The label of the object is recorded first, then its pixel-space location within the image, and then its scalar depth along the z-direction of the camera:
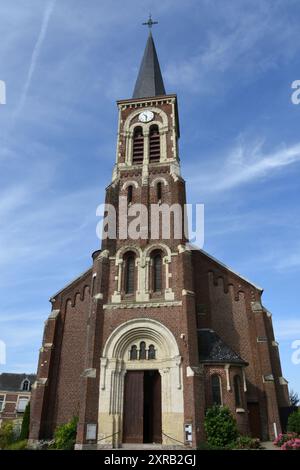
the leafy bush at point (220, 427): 17.31
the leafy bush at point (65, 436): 19.42
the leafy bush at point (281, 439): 16.19
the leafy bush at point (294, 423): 18.41
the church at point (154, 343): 19.09
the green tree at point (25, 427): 23.03
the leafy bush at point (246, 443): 16.89
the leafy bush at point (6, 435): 22.47
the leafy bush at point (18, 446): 20.66
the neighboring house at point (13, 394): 45.34
